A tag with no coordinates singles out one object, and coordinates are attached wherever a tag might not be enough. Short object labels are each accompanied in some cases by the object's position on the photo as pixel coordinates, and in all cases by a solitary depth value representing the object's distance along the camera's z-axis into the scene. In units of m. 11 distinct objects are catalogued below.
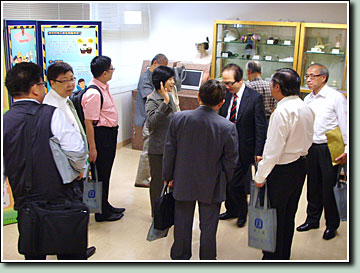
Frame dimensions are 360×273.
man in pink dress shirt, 3.28
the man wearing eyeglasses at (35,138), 2.16
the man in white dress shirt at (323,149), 3.30
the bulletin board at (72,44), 3.96
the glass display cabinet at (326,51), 5.52
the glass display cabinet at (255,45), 5.77
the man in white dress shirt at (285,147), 2.57
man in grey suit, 2.51
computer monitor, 6.09
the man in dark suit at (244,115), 3.39
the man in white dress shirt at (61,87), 2.67
